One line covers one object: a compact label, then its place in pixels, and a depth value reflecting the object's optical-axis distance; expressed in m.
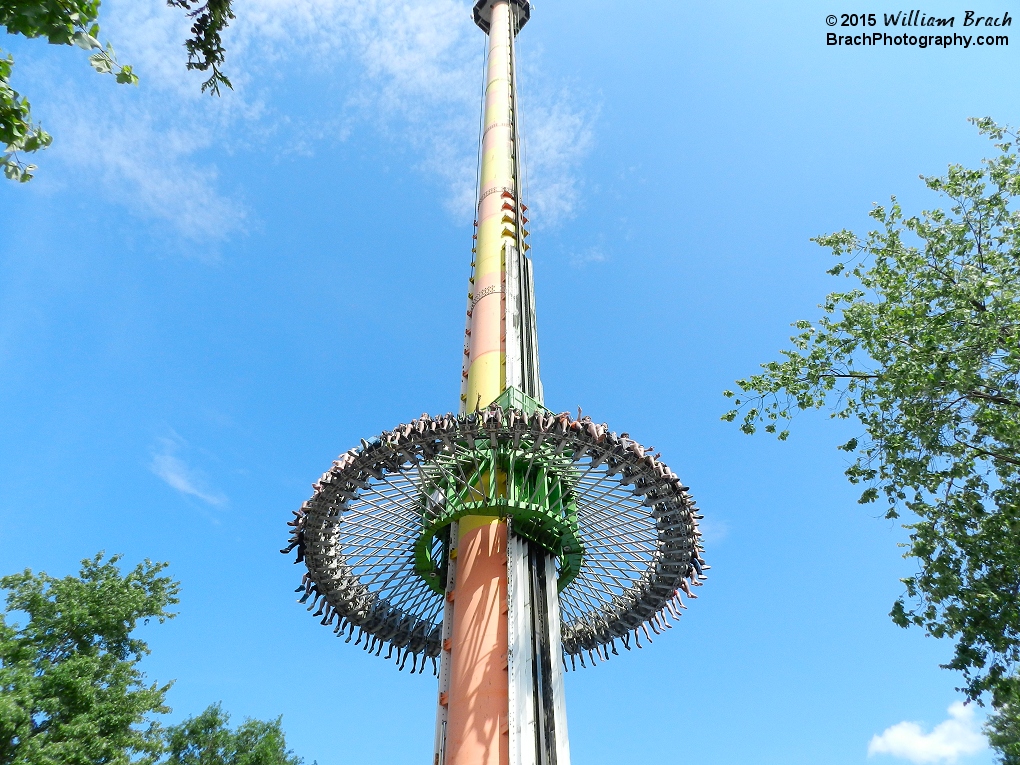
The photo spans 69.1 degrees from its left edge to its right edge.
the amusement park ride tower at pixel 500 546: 19.23
